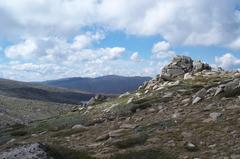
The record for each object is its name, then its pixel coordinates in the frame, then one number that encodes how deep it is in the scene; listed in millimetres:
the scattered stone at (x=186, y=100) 16835
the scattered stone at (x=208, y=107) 13886
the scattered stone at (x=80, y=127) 15962
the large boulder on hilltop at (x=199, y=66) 37794
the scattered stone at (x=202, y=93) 16857
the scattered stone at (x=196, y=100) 16056
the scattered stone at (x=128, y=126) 13948
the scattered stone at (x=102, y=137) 12895
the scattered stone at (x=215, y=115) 12142
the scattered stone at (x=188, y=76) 32153
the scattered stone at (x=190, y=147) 9470
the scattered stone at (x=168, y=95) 20450
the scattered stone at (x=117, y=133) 12860
